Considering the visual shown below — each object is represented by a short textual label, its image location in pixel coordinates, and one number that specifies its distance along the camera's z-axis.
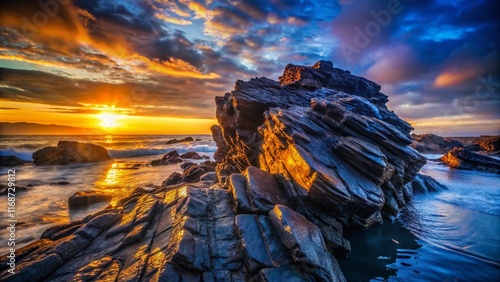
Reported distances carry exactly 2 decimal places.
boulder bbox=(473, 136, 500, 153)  61.28
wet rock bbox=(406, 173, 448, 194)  25.12
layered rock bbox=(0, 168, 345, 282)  7.67
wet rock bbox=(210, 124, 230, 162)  35.12
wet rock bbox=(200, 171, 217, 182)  19.34
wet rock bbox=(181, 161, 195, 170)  37.44
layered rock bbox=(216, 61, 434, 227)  12.07
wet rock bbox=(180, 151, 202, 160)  53.02
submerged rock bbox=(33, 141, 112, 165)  39.62
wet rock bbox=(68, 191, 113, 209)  18.48
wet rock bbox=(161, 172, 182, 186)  23.60
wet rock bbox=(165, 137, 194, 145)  92.50
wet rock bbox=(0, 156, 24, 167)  37.72
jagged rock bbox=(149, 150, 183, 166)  43.12
